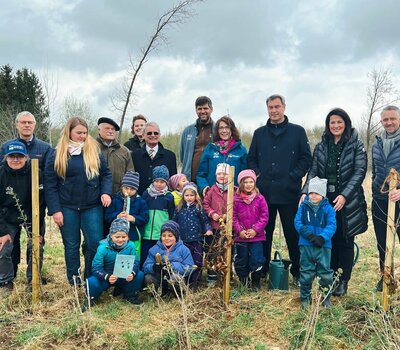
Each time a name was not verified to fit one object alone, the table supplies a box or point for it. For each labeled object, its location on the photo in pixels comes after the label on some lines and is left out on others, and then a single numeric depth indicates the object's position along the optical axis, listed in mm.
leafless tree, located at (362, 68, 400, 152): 18250
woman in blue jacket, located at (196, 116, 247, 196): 5559
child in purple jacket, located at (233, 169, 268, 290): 5281
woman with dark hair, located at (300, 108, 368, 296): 4945
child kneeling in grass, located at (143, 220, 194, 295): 5074
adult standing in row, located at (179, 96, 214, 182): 5939
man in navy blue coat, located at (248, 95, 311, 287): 5391
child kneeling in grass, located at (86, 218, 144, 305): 4863
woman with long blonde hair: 5027
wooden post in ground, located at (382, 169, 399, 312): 4320
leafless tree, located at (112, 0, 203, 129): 10188
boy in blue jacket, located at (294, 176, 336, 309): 4746
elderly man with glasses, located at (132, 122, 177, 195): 5824
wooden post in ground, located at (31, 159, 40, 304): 4867
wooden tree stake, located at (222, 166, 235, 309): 4727
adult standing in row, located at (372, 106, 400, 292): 5113
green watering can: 5383
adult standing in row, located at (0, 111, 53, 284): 5340
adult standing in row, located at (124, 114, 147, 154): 6536
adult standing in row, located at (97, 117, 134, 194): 5570
